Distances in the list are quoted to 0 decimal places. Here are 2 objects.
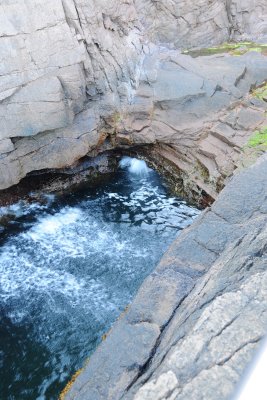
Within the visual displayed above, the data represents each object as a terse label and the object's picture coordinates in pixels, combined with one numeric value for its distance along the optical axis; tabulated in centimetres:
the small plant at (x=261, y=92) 1009
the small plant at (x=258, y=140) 880
